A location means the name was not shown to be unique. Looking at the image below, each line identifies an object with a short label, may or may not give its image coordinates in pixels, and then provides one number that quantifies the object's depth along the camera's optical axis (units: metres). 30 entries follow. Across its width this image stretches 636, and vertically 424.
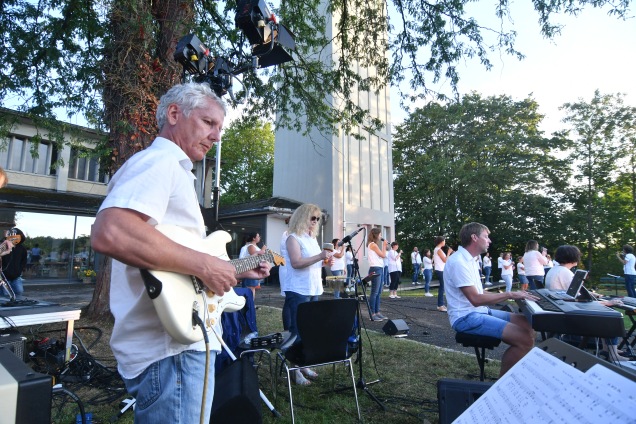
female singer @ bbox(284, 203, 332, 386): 4.29
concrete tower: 19.39
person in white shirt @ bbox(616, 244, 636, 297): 12.24
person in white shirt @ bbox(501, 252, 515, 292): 14.89
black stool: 3.68
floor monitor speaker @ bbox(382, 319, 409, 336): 6.67
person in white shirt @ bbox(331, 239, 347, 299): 10.12
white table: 3.64
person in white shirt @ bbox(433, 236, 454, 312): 9.86
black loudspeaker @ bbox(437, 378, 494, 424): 2.31
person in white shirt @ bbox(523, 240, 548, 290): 9.93
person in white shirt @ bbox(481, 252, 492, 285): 19.05
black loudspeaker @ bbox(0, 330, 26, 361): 3.48
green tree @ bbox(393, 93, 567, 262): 26.62
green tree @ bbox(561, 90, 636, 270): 25.75
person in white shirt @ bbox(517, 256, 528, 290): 14.79
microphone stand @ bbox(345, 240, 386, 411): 3.67
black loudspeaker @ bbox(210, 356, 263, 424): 2.57
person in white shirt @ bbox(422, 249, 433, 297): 13.94
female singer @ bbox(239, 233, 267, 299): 8.48
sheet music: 0.77
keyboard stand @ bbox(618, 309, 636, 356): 5.01
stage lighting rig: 4.09
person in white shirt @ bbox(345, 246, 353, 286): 14.92
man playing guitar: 1.26
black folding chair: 3.49
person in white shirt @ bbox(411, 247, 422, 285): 19.73
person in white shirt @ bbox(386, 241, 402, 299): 12.18
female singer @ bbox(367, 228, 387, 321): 8.49
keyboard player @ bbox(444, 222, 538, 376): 3.46
